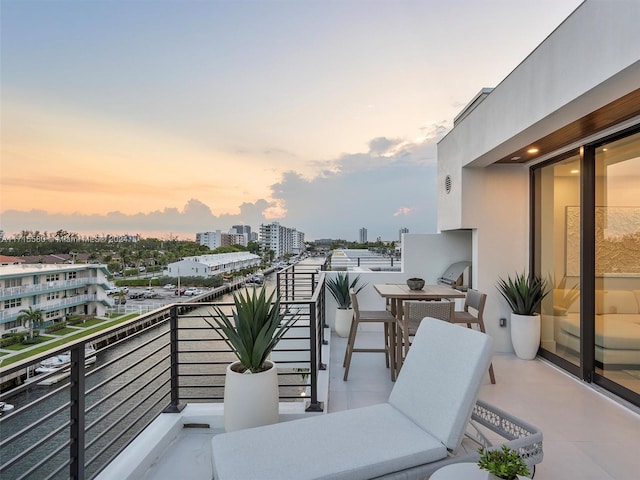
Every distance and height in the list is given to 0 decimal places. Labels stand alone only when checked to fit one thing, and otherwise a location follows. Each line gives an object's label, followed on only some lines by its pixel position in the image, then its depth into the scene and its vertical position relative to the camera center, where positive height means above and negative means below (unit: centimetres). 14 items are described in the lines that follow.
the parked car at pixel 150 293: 2041 -277
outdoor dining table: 415 -57
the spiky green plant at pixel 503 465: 133 -81
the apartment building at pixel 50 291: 1089 -162
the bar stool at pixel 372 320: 420 -99
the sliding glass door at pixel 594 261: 352 -17
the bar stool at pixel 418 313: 388 -72
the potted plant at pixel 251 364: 253 -89
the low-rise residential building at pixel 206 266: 2267 -138
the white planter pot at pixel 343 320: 614 -128
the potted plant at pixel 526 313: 487 -91
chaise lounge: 176 -106
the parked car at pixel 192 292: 2098 -273
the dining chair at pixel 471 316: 404 -79
